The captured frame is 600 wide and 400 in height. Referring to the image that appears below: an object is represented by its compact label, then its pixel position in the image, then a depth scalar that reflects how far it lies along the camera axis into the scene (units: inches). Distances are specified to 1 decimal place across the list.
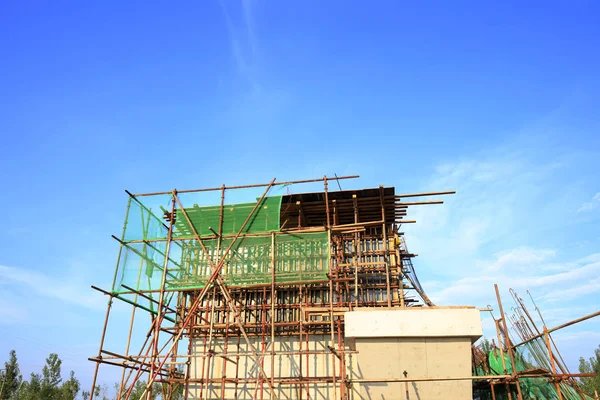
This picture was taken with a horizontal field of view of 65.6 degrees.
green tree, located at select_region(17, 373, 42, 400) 1585.9
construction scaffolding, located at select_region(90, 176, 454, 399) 634.2
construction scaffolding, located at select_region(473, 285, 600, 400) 532.4
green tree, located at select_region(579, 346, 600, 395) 2047.2
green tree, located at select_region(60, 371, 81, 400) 1665.8
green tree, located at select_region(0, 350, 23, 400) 1667.1
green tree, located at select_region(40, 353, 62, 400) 1622.8
